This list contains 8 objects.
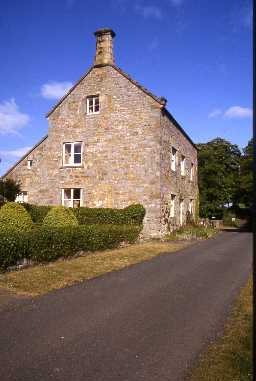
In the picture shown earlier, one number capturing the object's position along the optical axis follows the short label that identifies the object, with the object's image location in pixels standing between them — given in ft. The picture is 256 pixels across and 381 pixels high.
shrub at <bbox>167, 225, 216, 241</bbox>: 85.00
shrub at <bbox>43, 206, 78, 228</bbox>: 59.26
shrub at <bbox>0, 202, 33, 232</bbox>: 50.28
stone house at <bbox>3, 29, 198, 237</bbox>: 82.94
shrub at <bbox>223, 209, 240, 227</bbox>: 181.98
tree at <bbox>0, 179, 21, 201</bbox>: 89.66
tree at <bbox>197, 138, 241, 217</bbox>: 165.99
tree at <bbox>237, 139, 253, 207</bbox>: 135.23
